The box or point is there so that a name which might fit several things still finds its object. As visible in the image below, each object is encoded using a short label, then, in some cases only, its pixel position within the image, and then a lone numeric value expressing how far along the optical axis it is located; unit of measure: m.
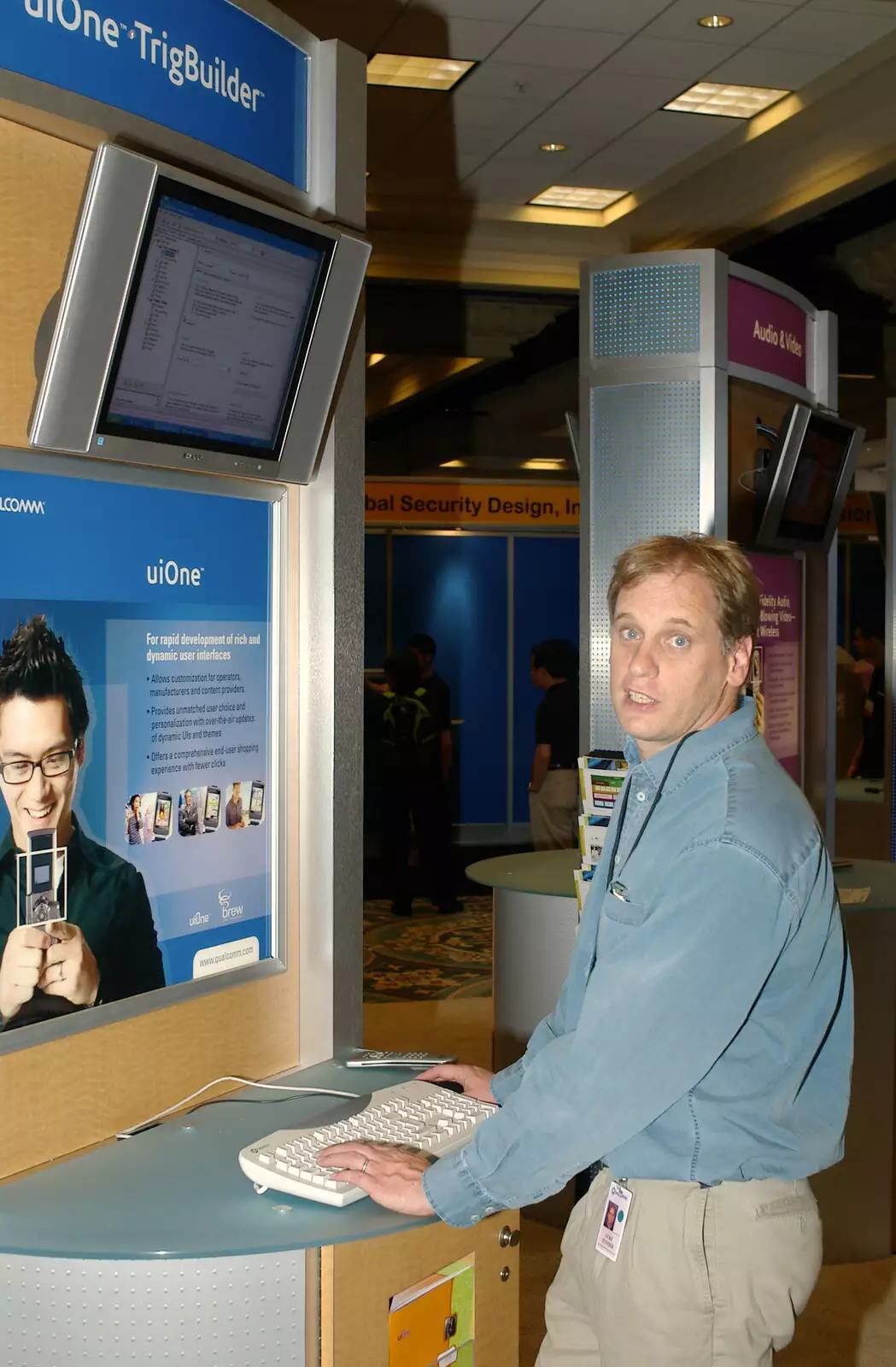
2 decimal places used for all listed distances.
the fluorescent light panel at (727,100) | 7.06
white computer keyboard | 1.84
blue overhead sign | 1.90
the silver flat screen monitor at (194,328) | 1.82
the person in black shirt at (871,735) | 10.73
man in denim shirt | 1.66
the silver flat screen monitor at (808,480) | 4.83
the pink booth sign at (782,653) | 5.09
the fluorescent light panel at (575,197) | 8.54
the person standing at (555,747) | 7.75
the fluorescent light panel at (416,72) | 6.57
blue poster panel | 1.96
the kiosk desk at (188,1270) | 1.74
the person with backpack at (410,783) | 8.82
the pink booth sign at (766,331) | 4.74
